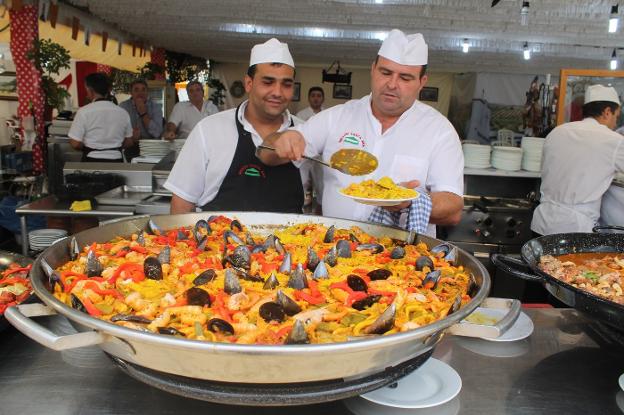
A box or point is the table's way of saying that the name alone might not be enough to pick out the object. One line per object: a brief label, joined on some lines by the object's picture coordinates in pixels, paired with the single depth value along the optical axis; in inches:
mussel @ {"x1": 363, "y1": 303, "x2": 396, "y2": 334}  49.6
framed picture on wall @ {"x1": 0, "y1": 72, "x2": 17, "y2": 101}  476.1
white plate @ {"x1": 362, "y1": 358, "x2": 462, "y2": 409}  55.1
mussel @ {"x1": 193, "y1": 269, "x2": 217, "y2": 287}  62.1
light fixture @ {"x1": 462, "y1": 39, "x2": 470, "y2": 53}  410.8
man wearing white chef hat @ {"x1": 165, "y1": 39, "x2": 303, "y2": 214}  116.2
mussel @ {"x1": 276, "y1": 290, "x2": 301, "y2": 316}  53.8
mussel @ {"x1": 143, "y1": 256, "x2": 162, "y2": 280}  64.6
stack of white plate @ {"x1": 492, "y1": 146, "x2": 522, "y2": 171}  223.5
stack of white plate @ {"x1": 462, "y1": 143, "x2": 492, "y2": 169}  225.9
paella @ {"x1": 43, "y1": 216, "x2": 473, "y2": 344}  50.2
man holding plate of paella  103.3
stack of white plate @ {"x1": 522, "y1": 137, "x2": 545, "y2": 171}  224.7
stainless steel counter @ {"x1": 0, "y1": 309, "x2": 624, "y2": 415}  54.4
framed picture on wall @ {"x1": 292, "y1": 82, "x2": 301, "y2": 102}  769.3
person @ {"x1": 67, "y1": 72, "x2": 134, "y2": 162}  259.9
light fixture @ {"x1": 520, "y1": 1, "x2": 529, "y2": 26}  232.5
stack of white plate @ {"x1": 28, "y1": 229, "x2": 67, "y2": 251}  169.9
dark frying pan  60.0
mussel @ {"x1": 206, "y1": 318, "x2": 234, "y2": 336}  48.6
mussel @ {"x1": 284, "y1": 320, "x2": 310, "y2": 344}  44.9
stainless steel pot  39.3
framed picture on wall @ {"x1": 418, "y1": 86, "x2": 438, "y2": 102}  769.6
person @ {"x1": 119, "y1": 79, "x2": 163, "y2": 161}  344.2
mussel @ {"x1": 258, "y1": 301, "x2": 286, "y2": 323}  51.9
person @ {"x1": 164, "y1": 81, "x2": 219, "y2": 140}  357.4
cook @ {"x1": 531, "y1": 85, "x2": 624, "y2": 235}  171.8
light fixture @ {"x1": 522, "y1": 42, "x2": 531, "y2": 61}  415.2
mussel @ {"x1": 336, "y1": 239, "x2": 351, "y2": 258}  76.5
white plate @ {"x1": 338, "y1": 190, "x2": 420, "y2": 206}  81.8
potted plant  308.5
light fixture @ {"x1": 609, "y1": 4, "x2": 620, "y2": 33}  234.8
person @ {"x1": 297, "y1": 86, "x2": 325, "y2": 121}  405.1
